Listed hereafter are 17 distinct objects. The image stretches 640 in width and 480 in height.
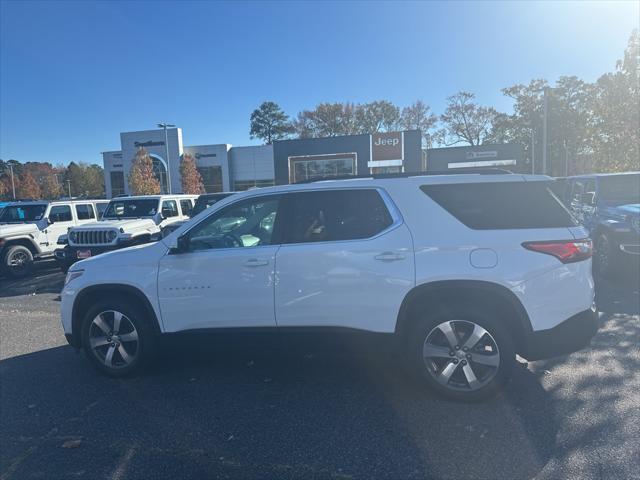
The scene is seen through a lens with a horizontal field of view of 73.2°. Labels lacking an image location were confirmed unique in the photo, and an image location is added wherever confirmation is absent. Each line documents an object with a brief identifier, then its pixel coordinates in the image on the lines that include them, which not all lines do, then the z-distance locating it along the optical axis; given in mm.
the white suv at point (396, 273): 3393
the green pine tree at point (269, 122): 75812
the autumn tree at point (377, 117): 59228
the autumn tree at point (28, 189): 60656
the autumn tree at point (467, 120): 54406
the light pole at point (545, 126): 23466
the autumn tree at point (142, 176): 34781
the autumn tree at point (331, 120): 60812
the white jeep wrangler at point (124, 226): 8930
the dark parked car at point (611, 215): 7469
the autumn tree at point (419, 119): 56875
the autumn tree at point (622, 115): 15859
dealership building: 40812
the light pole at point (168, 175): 39631
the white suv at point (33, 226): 10156
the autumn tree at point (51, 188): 64250
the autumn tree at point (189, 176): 38562
